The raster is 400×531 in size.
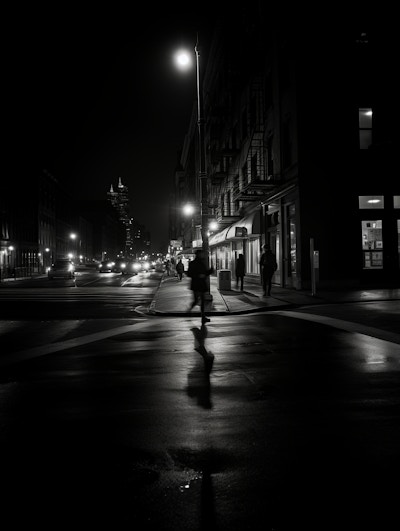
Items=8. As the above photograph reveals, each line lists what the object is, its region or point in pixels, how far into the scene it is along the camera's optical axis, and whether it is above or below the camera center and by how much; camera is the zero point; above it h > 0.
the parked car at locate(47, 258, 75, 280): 46.97 -0.37
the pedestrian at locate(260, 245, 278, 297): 21.36 -0.27
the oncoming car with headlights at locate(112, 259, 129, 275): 63.00 -0.30
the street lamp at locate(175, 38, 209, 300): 18.81 +4.99
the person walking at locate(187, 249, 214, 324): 14.42 -0.33
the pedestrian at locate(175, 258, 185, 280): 37.12 -0.44
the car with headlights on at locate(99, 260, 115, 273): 66.00 -0.37
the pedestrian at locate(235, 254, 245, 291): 25.38 -0.33
